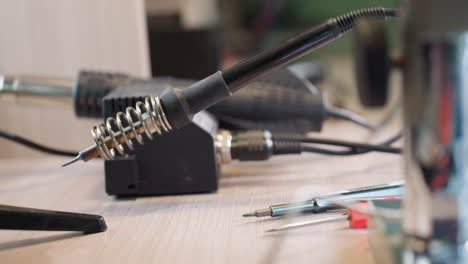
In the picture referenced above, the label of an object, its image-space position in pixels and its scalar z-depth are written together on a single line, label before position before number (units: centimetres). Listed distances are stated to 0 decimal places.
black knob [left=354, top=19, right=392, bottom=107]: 21
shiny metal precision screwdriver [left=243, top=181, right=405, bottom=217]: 31
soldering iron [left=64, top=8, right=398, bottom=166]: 30
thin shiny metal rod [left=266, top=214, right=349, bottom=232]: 29
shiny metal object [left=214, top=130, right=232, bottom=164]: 38
